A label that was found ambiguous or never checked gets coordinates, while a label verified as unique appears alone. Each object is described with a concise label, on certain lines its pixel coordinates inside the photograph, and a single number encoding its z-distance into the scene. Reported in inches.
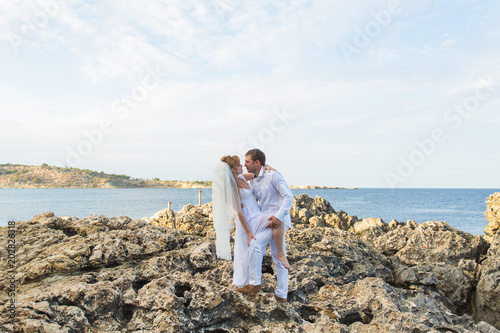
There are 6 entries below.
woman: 199.6
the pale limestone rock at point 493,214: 535.5
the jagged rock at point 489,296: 287.3
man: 196.5
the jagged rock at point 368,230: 514.9
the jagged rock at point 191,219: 469.7
